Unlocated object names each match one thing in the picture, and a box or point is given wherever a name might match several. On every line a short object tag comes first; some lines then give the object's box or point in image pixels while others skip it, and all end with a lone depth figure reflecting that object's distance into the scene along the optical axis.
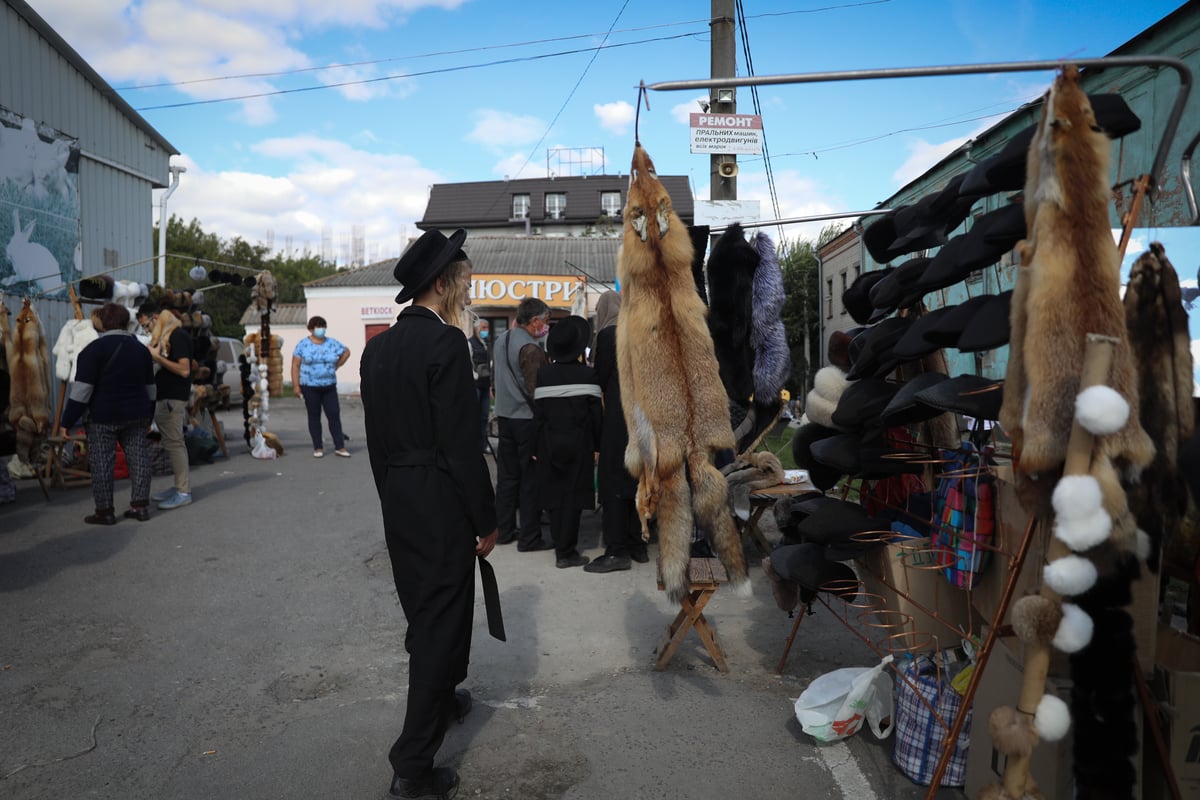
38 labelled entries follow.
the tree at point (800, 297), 23.80
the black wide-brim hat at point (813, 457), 3.83
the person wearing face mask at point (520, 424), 6.81
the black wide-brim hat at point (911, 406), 2.92
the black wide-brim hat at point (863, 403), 3.30
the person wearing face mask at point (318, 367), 11.22
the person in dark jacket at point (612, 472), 5.80
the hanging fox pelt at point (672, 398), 3.66
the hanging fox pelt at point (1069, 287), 2.13
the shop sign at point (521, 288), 15.32
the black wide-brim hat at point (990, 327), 2.46
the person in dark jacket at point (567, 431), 6.26
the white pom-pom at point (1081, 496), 2.03
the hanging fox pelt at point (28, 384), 7.96
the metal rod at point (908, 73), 3.46
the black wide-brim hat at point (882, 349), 3.27
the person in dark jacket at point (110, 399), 6.99
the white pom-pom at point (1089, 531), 2.03
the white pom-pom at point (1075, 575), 2.08
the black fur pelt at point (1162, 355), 2.34
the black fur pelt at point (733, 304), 4.54
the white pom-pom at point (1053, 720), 2.16
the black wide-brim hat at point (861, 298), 3.81
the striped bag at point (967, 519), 2.95
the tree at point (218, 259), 43.06
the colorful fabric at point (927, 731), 3.02
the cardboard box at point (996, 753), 2.42
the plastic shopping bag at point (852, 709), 3.41
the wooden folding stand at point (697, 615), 4.11
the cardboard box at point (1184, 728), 2.34
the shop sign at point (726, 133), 6.19
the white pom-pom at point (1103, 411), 1.99
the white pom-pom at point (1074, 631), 2.11
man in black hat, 3.04
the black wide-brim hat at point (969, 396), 2.63
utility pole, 6.96
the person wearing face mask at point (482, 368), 11.80
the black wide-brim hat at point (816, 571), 3.54
